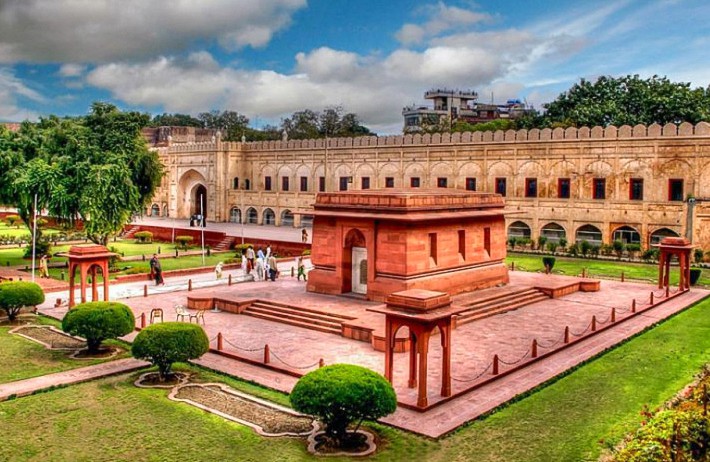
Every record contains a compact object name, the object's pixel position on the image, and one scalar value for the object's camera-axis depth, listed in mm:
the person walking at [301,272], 22703
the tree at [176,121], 100756
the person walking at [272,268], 22812
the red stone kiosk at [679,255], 21375
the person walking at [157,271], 22516
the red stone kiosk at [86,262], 17484
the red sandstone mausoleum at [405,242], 17266
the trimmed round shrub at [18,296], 16297
